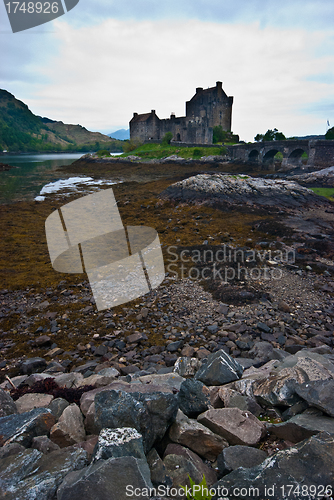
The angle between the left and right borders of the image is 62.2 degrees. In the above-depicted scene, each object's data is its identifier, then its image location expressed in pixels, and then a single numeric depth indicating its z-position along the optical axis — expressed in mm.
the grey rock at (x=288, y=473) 2057
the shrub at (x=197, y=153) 55669
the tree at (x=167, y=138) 68938
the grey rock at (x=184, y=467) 2506
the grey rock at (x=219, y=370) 4645
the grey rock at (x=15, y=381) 5064
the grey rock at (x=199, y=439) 2900
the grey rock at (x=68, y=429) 2961
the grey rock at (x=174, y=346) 6586
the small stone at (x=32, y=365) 5918
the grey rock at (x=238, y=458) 2588
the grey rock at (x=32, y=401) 3949
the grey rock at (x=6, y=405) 3441
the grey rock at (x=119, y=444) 2309
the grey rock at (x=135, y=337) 6941
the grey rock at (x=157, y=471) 2373
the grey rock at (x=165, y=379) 4496
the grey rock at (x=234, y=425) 2996
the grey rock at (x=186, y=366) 5266
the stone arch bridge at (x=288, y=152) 40781
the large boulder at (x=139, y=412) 2727
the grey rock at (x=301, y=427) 2811
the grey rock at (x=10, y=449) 2504
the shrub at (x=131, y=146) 77188
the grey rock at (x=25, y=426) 2736
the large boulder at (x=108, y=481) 1960
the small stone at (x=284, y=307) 7873
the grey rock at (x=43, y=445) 2693
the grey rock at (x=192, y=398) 3559
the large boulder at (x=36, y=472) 2107
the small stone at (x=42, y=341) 6949
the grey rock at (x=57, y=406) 3555
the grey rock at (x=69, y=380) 4909
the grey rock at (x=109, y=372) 5377
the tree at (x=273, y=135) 61438
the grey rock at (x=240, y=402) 3569
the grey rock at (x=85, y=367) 5843
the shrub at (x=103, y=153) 73238
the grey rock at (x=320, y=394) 3014
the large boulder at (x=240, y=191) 22266
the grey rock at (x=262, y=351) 5898
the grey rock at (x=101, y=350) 6539
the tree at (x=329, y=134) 50953
